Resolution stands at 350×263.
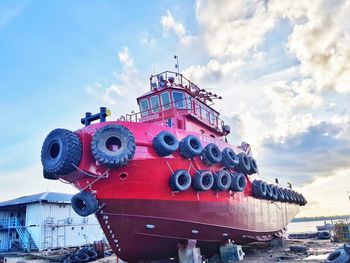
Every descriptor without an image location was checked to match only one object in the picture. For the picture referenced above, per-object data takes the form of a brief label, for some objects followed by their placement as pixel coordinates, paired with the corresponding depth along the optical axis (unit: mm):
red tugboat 10461
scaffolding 30406
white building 30641
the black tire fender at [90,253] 19631
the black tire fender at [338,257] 10222
